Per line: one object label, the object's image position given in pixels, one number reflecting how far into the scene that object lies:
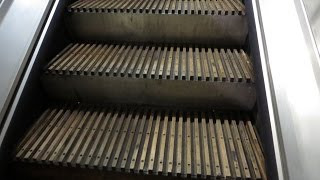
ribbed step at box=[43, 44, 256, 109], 1.44
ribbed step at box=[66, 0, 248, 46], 1.67
